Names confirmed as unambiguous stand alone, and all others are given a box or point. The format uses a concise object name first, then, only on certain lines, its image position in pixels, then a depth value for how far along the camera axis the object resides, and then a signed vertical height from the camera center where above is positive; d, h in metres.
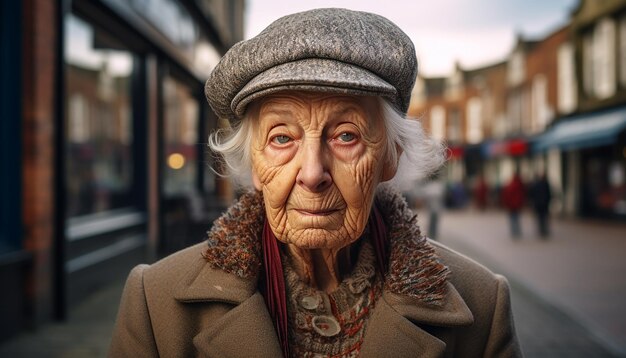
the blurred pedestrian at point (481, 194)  27.64 -0.90
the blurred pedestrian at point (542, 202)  14.92 -0.72
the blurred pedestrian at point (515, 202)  15.02 -0.72
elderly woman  1.42 -0.19
